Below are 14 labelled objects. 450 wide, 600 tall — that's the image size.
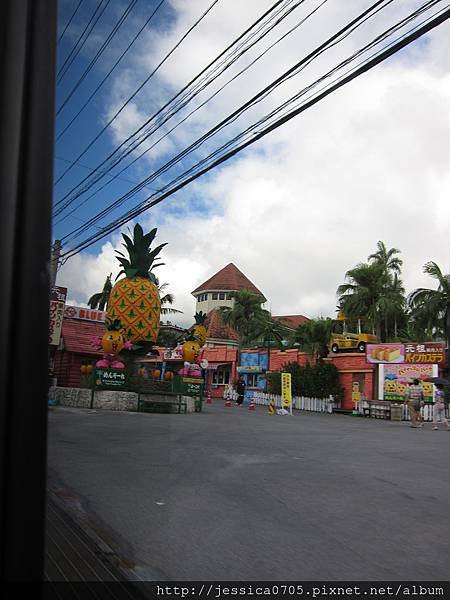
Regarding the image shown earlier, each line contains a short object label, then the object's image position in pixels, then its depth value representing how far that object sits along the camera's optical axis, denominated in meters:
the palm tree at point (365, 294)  41.62
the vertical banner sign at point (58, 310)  19.89
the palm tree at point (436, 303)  31.53
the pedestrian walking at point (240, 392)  32.12
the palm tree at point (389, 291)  40.84
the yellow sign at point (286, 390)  24.83
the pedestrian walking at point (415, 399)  19.05
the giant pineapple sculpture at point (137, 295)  21.38
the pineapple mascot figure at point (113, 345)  20.42
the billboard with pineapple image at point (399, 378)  27.12
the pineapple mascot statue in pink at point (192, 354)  23.70
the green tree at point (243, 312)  46.91
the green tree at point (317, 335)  34.28
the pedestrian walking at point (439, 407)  20.91
